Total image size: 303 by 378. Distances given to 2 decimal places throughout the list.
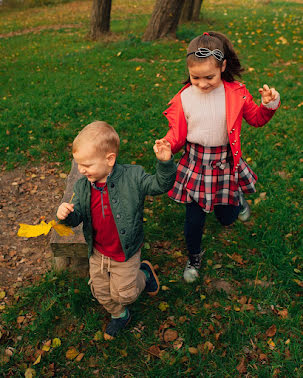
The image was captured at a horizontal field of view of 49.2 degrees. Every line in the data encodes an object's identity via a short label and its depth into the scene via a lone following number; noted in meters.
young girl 2.27
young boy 2.09
